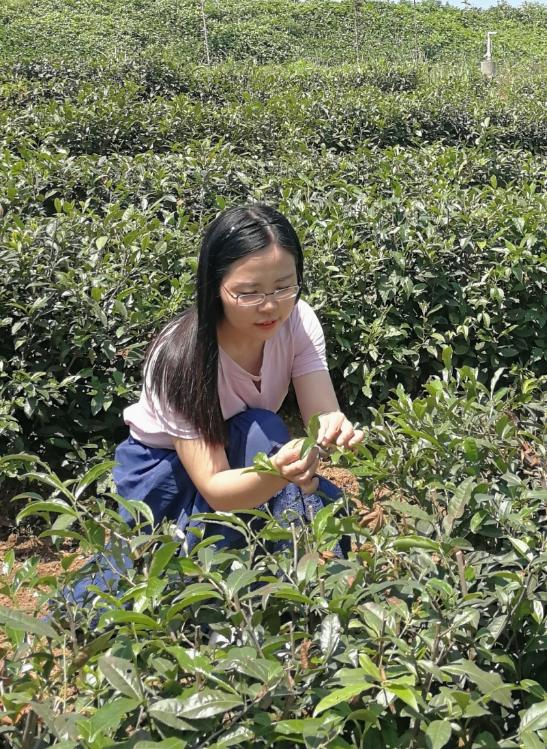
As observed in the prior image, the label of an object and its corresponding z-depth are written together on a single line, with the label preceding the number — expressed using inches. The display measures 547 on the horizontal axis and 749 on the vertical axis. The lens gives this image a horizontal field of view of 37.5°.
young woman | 71.1
